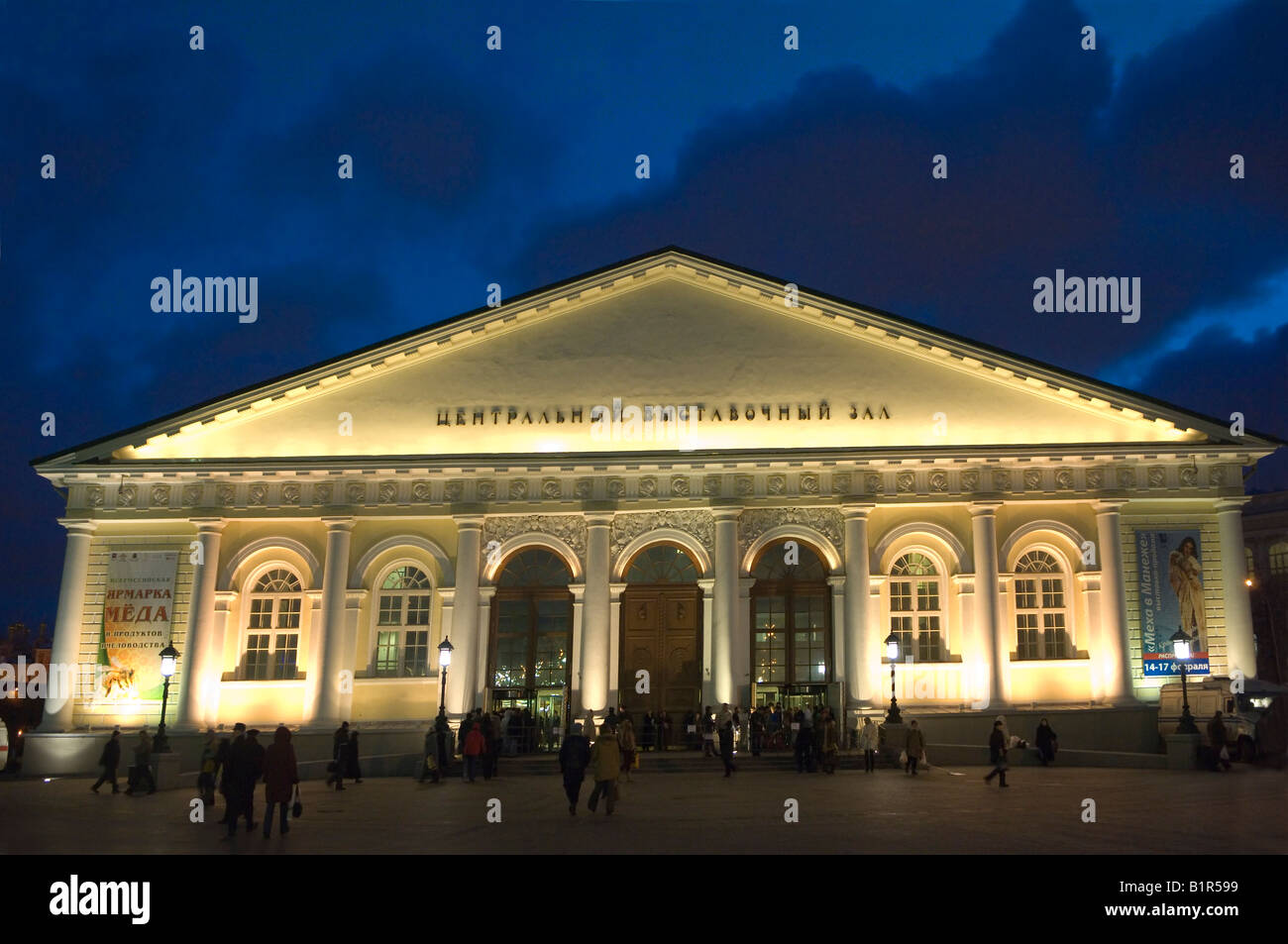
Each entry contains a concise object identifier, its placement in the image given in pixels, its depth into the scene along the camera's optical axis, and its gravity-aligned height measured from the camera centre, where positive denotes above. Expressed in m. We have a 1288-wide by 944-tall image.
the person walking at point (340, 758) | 23.79 -1.22
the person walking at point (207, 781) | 19.88 -1.42
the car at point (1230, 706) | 26.38 +0.20
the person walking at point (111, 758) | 24.20 -1.29
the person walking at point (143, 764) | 23.58 -1.37
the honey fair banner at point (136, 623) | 30.56 +1.96
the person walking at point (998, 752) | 21.25 -0.76
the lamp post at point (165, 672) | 24.67 +0.55
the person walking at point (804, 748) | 25.09 -0.89
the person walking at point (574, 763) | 17.42 -0.89
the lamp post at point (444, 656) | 26.73 +1.06
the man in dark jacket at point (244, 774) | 15.87 -1.04
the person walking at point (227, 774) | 15.86 -1.06
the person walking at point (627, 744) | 23.27 -0.79
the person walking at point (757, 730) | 27.21 -0.57
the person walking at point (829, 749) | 24.97 -0.88
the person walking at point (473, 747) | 24.11 -0.94
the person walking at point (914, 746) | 24.20 -0.76
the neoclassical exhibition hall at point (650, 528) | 30.25 +4.77
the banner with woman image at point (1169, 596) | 29.53 +3.03
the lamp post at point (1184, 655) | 24.86 +1.32
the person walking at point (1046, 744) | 26.11 -0.73
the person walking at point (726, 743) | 24.31 -0.77
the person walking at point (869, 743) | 25.12 -0.75
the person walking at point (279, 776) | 15.09 -1.01
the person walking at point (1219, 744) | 24.45 -0.62
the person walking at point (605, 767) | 17.42 -0.94
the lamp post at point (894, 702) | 27.44 +0.16
